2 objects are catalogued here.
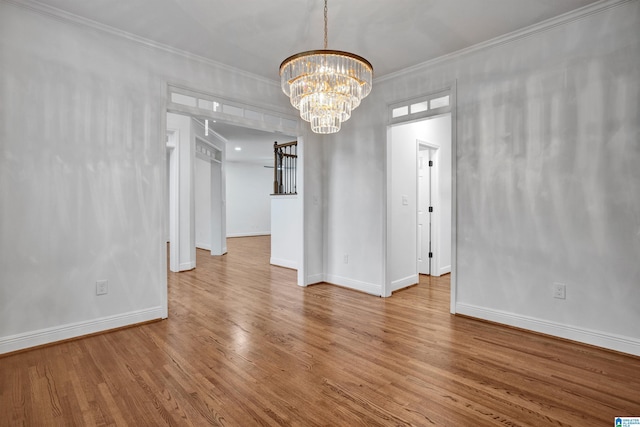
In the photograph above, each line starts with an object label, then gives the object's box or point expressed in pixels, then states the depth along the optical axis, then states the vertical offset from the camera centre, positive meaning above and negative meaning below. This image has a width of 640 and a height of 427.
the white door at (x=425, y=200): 5.31 +0.11
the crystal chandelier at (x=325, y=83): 2.19 +0.86
